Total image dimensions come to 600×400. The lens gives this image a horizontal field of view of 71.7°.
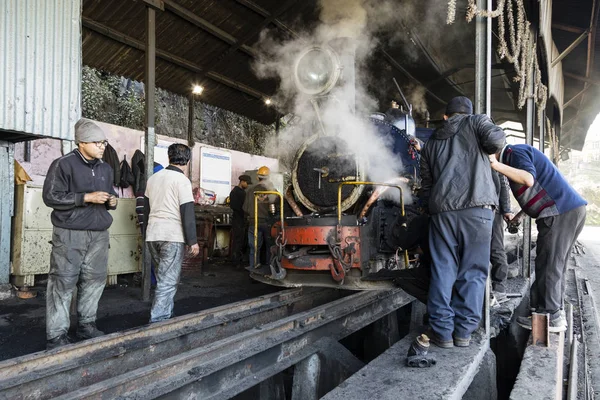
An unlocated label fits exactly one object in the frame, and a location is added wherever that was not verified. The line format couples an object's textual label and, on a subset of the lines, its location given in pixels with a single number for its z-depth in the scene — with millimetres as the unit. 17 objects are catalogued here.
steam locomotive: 4004
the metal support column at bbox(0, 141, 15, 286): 4876
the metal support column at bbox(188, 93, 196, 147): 10834
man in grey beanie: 3143
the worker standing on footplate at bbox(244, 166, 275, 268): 6293
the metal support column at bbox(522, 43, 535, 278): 5371
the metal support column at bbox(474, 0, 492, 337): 3152
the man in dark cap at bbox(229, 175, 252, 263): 7984
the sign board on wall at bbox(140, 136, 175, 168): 9898
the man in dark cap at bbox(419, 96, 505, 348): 2697
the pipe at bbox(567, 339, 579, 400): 2814
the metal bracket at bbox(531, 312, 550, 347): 3093
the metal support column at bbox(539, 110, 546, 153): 6430
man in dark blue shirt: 3373
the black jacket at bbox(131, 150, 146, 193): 8820
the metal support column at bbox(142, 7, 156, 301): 4949
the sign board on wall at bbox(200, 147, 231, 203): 11039
